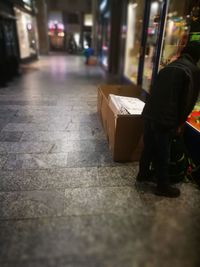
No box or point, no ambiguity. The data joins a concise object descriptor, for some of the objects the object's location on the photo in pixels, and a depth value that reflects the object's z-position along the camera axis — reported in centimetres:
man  167
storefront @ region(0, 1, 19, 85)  658
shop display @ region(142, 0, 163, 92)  449
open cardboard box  241
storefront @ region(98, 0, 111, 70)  977
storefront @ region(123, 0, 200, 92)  312
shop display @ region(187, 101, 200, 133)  250
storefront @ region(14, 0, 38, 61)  957
